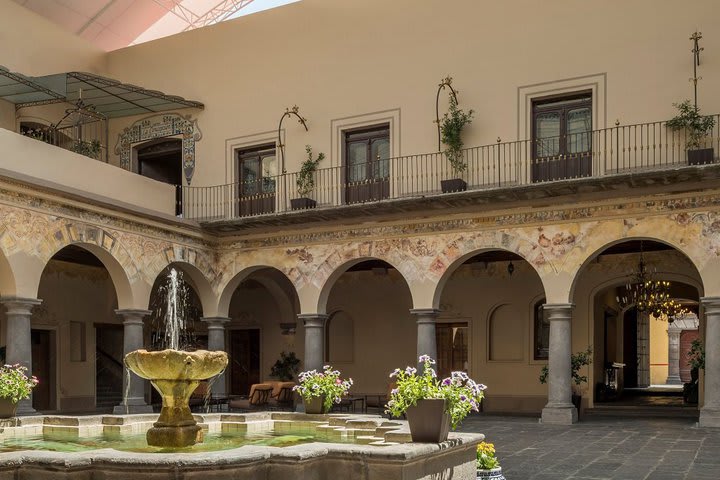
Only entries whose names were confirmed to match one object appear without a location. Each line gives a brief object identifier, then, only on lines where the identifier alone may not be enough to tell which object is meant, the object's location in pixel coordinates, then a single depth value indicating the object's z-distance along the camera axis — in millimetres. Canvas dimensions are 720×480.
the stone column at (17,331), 13477
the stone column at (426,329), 15820
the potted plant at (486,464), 7309
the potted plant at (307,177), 17281
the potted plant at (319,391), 9836
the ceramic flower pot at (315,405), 9906
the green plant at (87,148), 17109
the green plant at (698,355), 14797
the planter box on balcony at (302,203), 16828
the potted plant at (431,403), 6617
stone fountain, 7281
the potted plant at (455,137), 15750
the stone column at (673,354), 30031
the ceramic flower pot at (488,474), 7297
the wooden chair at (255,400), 15930
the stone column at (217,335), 17703
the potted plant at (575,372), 15620
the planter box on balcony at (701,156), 13344
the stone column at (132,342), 15734
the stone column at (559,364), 14594
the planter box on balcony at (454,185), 15312
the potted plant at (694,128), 13406
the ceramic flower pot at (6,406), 9758
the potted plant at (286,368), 20375
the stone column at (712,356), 13366
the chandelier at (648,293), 16859
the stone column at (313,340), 16938
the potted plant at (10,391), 9695
